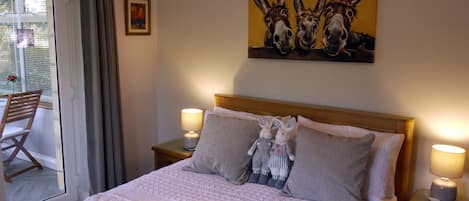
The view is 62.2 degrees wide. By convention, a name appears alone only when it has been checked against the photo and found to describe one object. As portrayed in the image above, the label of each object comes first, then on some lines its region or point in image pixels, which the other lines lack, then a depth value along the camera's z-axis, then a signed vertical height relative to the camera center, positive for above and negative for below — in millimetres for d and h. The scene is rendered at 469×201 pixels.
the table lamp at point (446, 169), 2129 -620
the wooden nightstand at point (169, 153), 3051 -772
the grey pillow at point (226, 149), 2469 -607
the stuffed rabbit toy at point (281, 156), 2383 -614
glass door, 2725 -244
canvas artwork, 2518 +181
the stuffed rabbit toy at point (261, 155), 2443 -625
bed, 2215 -781
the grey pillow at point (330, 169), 2117 -627
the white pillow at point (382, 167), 2229 -641
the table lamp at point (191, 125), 3115 -562
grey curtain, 2878 -311
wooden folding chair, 2732 -455
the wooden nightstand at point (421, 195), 2303 -834
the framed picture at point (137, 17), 3303 +328
